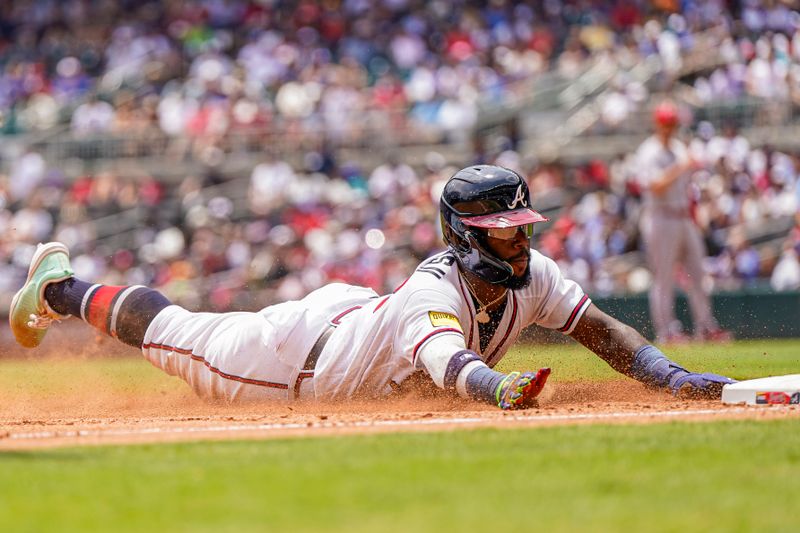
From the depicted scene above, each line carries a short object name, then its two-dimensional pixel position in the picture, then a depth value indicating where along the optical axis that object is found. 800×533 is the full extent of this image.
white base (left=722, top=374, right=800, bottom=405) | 12.81
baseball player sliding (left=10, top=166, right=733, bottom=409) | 12.34
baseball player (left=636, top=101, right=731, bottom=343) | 26.59
